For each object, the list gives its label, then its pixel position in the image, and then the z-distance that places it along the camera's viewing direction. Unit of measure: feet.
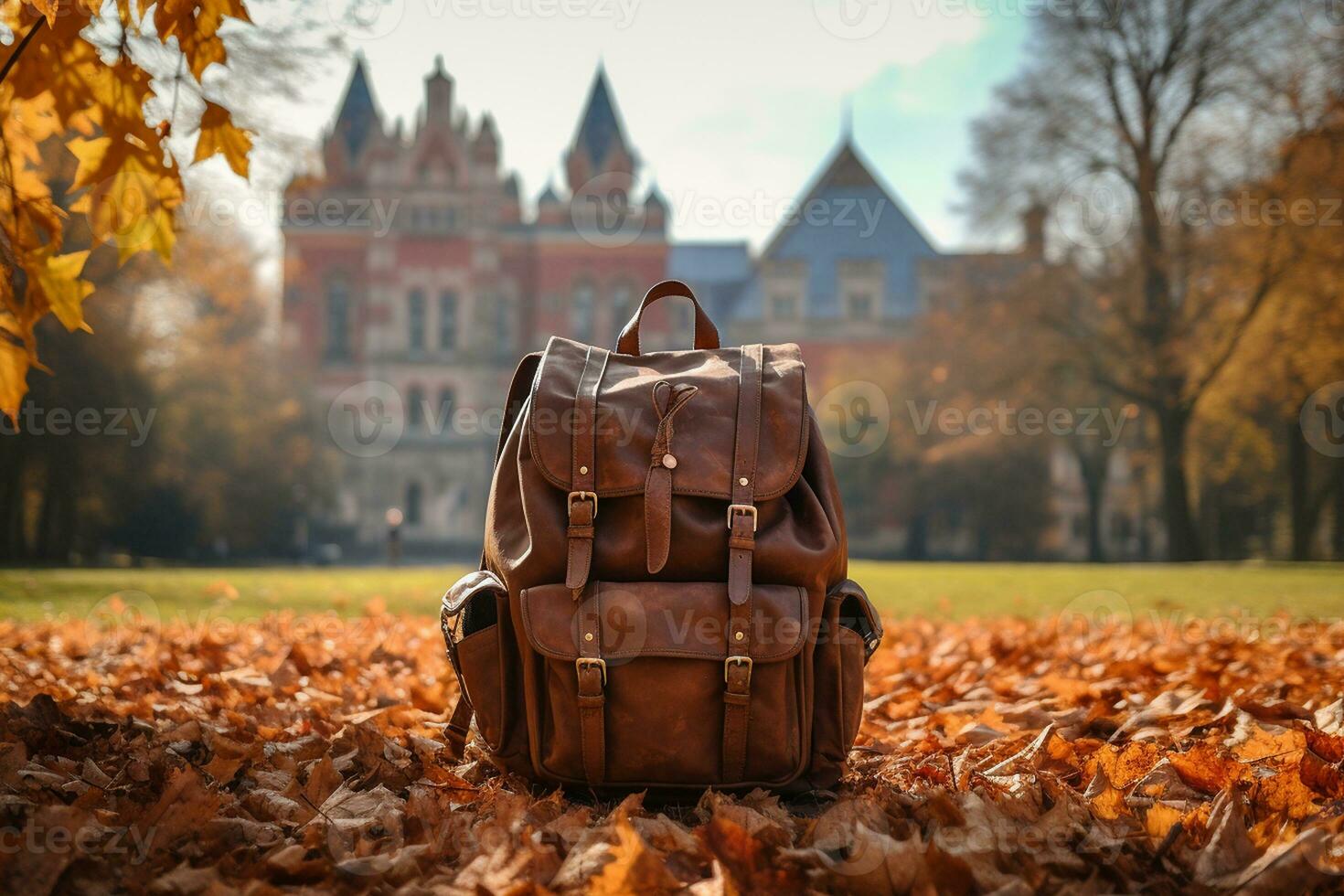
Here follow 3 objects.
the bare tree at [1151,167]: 57.06
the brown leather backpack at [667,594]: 7.61
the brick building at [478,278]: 134.31
